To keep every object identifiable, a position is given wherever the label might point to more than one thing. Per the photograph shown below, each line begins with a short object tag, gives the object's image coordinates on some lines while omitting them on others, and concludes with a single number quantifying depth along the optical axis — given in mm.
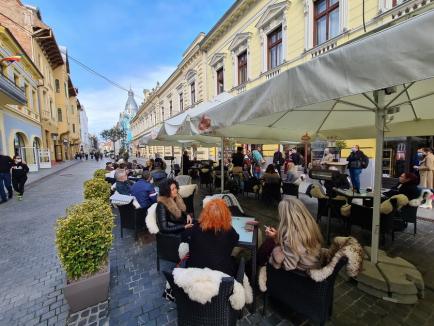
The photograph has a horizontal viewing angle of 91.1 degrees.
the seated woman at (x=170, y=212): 2844
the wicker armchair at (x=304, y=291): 1774
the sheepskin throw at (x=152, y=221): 2863
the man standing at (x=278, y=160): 10180
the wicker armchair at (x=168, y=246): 2791
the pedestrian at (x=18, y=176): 7903
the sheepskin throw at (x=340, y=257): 1679
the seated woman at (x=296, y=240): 1799
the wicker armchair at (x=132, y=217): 3988
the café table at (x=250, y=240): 2264
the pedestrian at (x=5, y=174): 7401
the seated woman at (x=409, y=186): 3768
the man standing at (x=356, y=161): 7836
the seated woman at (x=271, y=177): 5816
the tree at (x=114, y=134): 56781
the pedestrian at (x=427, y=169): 6212
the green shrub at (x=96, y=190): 4852
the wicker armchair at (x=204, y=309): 1489
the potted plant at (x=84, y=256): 2207
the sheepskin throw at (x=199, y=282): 1377
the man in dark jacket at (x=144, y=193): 4039
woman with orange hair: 1909
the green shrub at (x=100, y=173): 7136
